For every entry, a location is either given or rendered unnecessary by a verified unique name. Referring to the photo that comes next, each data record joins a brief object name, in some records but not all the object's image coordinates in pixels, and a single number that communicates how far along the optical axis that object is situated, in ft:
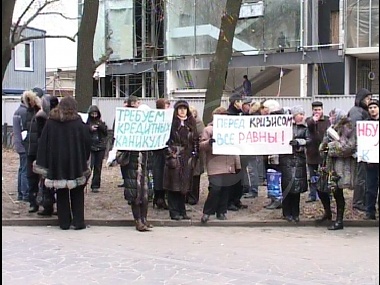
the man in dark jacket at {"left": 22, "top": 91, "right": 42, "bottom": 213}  31.07
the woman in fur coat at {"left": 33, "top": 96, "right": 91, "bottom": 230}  28.60
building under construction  80.38
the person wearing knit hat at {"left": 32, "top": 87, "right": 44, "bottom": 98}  32.57
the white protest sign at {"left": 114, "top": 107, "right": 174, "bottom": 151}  29.09
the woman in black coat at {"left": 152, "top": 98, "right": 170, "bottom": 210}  31.89
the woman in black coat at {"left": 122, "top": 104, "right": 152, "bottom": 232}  28.99
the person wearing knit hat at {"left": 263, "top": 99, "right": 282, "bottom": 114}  31.07
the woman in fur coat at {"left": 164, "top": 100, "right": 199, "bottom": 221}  30.04
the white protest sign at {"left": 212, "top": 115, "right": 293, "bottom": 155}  30.04
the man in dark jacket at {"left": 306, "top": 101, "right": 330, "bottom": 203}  31.65
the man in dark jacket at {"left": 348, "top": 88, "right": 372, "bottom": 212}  23.86
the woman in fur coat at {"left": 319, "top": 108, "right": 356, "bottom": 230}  27.37
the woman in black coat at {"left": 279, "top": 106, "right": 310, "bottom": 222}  29.86
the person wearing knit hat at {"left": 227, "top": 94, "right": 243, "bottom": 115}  31.68
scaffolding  100.15
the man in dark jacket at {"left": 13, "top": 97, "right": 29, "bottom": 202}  32.78
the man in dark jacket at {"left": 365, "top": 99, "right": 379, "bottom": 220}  29.16
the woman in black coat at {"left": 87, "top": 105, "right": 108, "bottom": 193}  38.47
